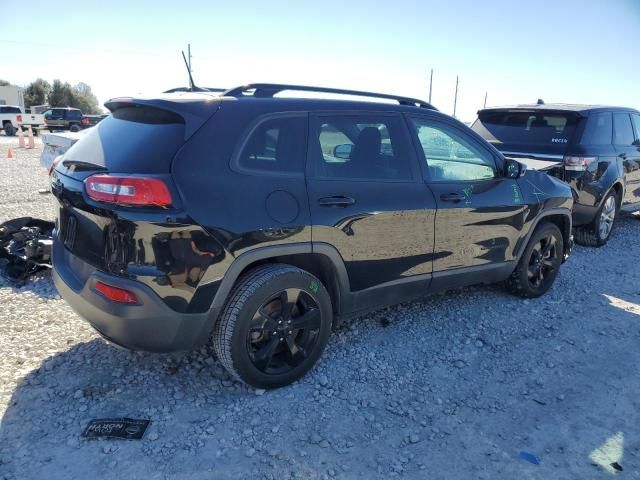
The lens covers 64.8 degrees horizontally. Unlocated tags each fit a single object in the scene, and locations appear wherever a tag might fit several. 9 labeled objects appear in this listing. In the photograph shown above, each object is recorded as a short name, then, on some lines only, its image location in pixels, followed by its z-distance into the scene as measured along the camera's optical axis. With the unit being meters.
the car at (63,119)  32.12
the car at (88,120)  33.28
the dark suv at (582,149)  6.22
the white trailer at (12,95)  41.62
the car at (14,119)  31.69
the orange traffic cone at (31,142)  20.61
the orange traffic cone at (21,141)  20.46
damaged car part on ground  4.48
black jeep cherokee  2.57
